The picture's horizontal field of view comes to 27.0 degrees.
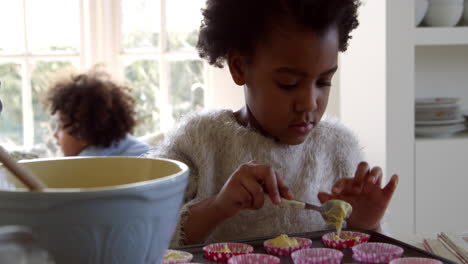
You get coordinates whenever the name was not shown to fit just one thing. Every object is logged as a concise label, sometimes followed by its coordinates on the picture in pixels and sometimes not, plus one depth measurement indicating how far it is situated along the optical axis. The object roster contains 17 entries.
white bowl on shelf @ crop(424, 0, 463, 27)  3.71
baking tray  1.39
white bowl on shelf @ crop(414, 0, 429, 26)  3.70
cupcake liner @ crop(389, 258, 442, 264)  1.33
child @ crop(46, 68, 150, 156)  4.17
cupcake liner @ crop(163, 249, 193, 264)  1.35
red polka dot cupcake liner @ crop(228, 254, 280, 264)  1.38
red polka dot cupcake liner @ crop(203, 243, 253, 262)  1.41
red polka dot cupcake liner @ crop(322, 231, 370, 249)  1.45
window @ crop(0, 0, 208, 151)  5.20
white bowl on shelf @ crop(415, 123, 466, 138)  3.82
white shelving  3.59
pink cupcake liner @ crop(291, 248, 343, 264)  1.37
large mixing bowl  1.00
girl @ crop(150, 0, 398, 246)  1.76
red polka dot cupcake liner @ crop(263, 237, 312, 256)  1.43
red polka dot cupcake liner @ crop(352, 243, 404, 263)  1.37
